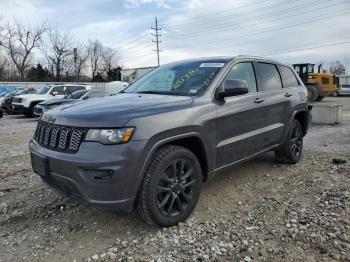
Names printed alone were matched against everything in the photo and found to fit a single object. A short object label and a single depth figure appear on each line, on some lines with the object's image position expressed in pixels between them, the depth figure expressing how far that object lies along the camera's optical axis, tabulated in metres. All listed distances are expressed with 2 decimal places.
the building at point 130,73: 40.28
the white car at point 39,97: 17.12
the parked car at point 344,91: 31.66
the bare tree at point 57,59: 63.30
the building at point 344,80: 32.84
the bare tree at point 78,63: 68.31
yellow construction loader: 22.86
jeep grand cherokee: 3.00
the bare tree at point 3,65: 57.41
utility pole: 58.50
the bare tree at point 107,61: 82.06
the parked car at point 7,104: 19.16
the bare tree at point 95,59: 80.44
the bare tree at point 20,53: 58.50
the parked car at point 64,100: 13.75
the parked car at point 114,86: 29.72
